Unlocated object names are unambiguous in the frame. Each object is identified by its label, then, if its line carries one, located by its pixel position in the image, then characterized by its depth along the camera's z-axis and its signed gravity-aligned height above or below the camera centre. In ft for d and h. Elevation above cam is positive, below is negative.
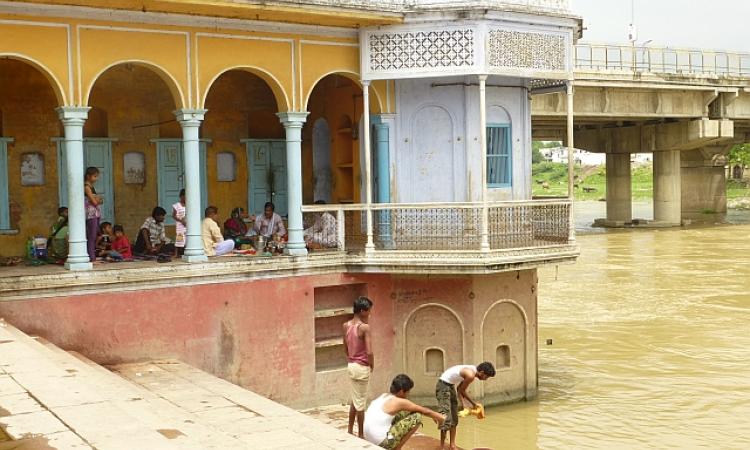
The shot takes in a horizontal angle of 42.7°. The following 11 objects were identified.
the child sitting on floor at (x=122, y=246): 42.73 -1.98
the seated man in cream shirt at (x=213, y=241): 43.65 -1.87
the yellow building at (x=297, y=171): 38.32 +1.37
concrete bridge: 102.47 +9.18
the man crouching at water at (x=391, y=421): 29.19 -6.92
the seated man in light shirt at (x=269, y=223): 48.11 -1.23
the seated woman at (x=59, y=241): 41.98 -1.67
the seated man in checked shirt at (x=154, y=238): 44.88 -1.75
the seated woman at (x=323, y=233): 45.78 -1.69
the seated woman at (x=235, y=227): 48.96 -1.40
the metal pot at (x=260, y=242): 45.88 -2.10
